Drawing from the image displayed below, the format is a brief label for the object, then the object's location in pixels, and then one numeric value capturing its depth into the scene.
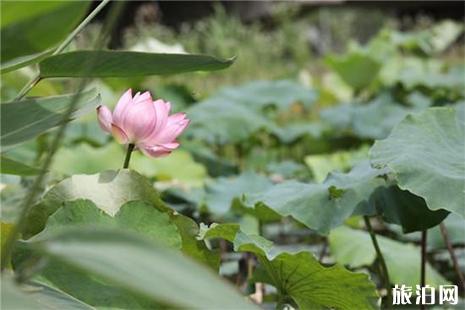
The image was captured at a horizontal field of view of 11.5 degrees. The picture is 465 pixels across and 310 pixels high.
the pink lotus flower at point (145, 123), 3.89
